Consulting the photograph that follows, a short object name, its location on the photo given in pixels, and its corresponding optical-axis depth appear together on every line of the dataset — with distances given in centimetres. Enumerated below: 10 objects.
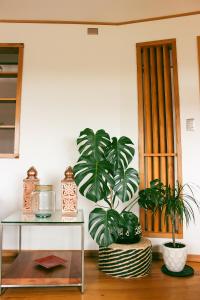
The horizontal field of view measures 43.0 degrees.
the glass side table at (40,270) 198
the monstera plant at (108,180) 215
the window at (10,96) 297
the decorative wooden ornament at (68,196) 234
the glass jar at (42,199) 233
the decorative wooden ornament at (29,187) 241
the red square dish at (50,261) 221
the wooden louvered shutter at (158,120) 287
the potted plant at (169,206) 232
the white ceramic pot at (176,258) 231
